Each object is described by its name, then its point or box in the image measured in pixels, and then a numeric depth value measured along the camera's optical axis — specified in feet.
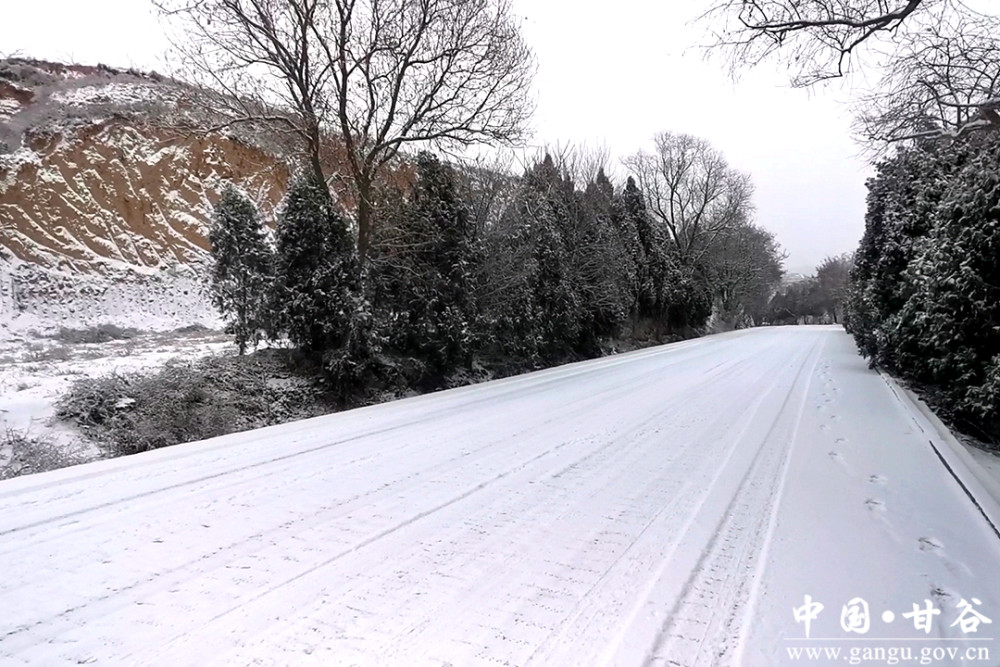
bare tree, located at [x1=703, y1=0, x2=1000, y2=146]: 18.31
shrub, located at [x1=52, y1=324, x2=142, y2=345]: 51.07
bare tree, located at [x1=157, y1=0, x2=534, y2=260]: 34.60
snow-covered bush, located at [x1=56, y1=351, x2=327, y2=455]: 23.56
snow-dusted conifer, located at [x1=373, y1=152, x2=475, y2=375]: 40.57
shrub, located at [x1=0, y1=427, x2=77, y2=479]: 19.06
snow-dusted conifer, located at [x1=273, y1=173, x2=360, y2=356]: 33.55
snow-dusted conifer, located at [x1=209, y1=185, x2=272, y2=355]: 36.83
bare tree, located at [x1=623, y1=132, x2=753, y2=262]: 140.46
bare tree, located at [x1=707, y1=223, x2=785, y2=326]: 163.02
